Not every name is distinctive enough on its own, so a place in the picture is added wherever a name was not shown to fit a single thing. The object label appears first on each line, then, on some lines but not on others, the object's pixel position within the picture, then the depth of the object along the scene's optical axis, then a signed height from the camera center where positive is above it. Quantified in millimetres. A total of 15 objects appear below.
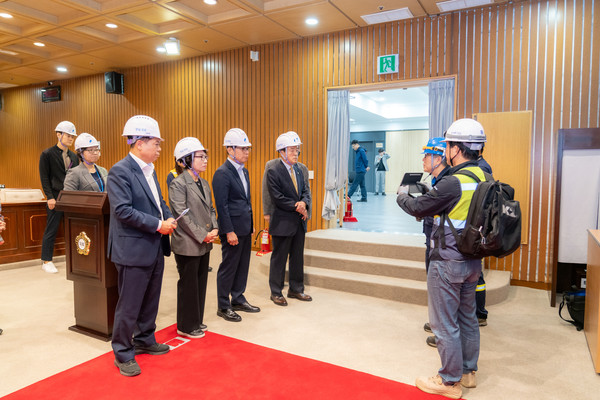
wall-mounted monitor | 10125 +2072
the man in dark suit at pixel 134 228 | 2768 -365
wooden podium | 3283 -721
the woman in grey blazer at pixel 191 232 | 3273 -461
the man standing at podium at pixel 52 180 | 5727 -57
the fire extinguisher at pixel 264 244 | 6909 -1190
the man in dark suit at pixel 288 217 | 4355 -454
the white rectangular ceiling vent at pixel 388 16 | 5723 +2309
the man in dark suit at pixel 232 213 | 3809 -360
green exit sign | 6082 +1684
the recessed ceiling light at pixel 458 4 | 5298 +2276
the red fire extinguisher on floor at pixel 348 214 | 7801 -760
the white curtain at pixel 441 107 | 5702 +972
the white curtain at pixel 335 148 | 6664 +453
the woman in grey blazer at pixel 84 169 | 4613 +80
